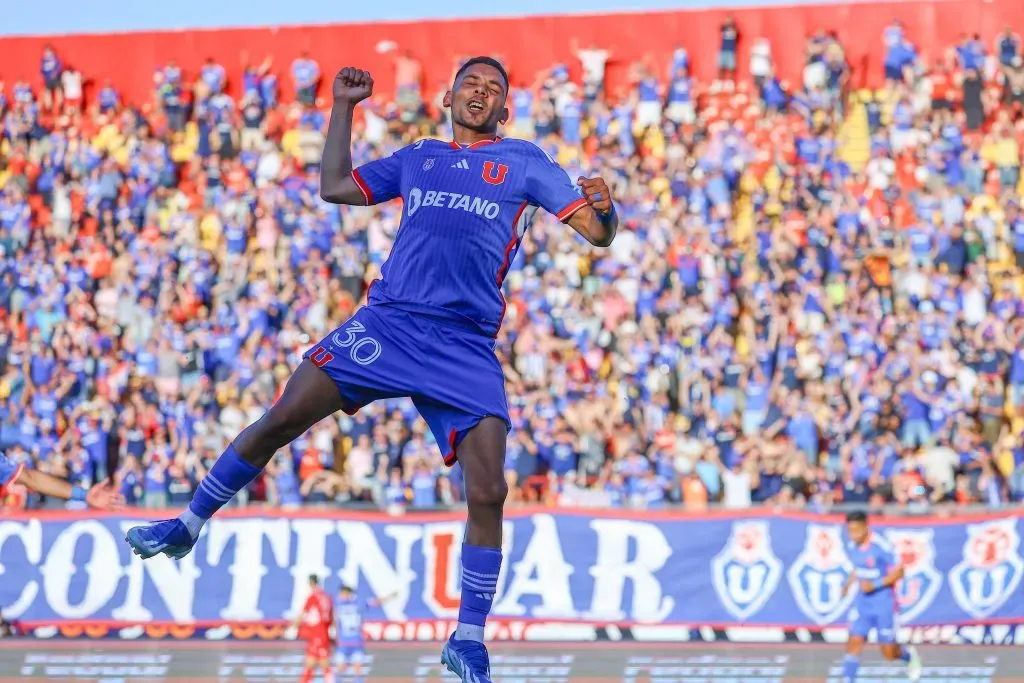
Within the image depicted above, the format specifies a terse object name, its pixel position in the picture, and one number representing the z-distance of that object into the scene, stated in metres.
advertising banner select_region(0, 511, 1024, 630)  18.02
